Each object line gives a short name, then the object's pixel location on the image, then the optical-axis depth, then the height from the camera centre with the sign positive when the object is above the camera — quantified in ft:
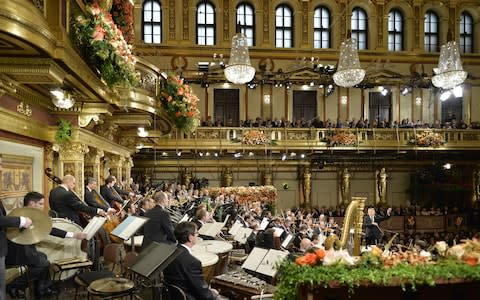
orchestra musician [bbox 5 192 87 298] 19.04 -4.54
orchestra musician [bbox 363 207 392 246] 44.06 -7.92
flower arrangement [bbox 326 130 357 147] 74.49 +2.05
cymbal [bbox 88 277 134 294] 16.61 -4.93
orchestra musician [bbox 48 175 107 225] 25.23 -2.75
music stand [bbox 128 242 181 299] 15.08 -3.67
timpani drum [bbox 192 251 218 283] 21.35 -5.15
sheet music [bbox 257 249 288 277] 19.21 -4.72
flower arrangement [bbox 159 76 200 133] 40.77 +4.63
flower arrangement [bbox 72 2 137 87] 22.81 +5.45
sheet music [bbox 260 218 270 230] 35.10 -5.67
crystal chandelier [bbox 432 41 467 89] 30.76 +5.84
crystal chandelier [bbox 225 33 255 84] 30.01 +6.28
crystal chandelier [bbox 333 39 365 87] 31.24 +6.44
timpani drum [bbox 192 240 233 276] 25.00 -5.44
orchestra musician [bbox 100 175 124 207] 36.29 -3.37
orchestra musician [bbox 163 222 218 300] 17.01 -4.63
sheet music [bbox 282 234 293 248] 28.36 -5.56
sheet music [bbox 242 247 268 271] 19.98 -4.71
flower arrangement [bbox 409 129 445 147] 76.48 +2.05
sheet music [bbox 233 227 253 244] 31.91 -5.79
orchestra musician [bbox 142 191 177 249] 24.07 -3.94
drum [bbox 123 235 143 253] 26.76 -5.40
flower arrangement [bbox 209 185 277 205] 64.85 -5.90
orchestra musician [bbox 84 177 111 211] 29.64 -2.89
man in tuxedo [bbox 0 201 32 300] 16.17 -2.62
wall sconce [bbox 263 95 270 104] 88.07 +10.13
